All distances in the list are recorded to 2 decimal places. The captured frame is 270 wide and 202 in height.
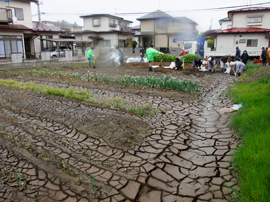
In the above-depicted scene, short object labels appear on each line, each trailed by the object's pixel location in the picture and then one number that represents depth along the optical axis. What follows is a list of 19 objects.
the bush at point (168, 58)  18.95
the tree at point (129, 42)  34.91
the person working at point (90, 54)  18.36
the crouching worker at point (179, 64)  14.70
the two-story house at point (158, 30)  29.62
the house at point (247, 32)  24.52
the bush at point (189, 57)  17.69
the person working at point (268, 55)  16.64
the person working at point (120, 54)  18.19
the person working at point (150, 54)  14.13
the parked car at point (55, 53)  25.95
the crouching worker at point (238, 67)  12.67
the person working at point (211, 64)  13.98
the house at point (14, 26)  21.11
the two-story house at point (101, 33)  33.28
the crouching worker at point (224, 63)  14.24
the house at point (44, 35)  26.55
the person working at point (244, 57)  15.78
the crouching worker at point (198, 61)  14.18
